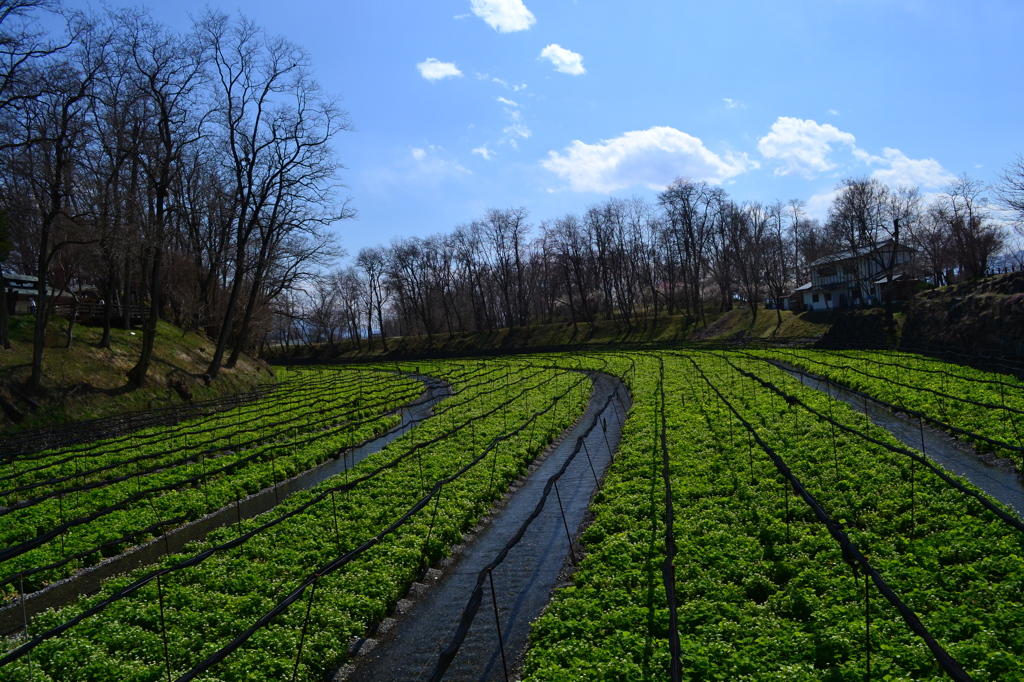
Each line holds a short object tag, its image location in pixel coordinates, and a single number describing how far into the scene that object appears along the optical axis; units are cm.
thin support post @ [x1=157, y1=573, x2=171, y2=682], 784
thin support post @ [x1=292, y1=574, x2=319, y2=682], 788
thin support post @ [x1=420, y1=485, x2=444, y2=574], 1220
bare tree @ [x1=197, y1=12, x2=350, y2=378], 4116
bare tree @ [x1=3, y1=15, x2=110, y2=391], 2800
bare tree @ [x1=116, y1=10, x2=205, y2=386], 3459
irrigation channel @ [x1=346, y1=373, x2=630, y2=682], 894
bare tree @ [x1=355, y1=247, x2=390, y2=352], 11712
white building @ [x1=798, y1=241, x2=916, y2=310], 6781
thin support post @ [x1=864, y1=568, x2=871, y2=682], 674
